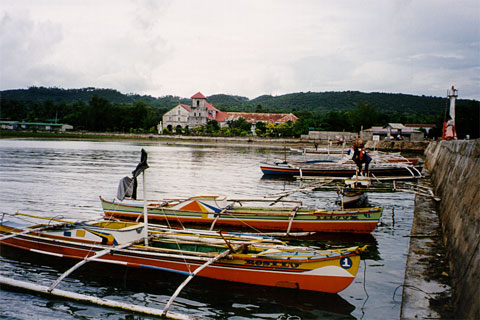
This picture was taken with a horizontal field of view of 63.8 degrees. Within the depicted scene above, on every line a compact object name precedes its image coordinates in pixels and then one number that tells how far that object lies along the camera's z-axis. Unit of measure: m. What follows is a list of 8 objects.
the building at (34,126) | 126.12
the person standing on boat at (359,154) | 18.55
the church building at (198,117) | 126.75
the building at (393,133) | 92.38
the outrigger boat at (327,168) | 35.11
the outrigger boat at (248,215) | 15.78
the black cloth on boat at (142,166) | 10.86
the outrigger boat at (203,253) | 9.95
